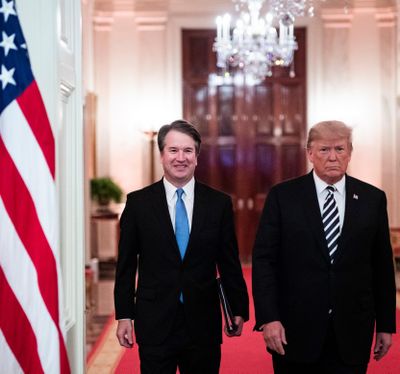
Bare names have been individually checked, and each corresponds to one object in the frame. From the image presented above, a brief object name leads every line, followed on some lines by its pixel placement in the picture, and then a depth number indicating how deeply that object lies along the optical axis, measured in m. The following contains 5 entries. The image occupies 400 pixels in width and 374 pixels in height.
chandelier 10.67
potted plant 13.23
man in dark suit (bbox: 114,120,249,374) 3.64
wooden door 14.89
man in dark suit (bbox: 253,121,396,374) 3.68
